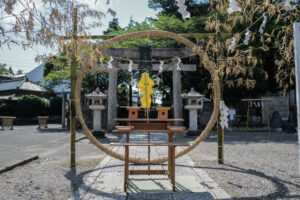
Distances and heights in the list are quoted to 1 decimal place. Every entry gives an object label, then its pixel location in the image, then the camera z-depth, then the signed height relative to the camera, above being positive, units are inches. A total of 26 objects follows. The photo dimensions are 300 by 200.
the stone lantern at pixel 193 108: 384.5 -0.2
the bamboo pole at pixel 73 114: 161.5 -3.6
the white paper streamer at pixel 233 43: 105.5 +31.6
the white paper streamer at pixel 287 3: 75.6 +36.3
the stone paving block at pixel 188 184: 115.7 -42.6
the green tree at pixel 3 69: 1383.2 +255.4
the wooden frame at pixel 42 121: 587.2 -31.6
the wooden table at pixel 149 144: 113.4 -18.2
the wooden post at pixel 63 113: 563.0 -11.7
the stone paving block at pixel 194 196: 103.7 -42.2
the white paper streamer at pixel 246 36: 101.6 +33.3
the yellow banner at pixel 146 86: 184.0 +19.0
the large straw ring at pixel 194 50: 156.6 +21.0
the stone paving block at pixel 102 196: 105.0 -42.4
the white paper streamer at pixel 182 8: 91.5 +41.7
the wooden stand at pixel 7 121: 545.6 -29.1
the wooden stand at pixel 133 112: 166.6 -2.5
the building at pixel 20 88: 948.0 +93.5
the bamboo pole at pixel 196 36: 175.6 +59.5
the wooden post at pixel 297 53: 76.4 +19.2
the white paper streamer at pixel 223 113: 162.7 -3.5
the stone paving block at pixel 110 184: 115.6 -42.7
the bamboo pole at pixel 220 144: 174.4 -28.4
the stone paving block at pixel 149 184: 115.6 -43.0
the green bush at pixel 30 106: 788.6 +11.8
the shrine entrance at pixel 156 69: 425.4 +81.0
